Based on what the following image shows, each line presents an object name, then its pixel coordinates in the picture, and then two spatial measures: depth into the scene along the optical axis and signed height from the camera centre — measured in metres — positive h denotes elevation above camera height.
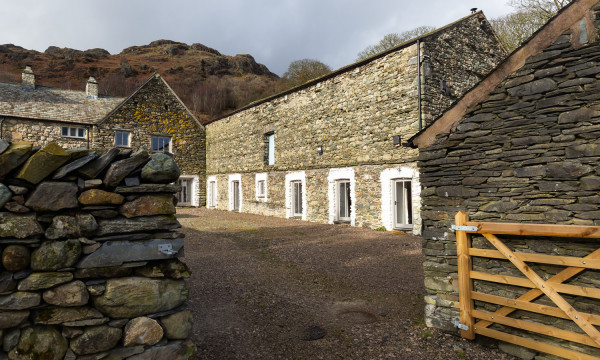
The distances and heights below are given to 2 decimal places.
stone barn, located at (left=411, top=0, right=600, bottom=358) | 3.54 +0.40
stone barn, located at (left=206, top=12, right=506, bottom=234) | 10.85 +2.67
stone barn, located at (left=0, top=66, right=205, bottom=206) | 18.38 +4.64
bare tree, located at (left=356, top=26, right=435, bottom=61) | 27.02 +13.22
